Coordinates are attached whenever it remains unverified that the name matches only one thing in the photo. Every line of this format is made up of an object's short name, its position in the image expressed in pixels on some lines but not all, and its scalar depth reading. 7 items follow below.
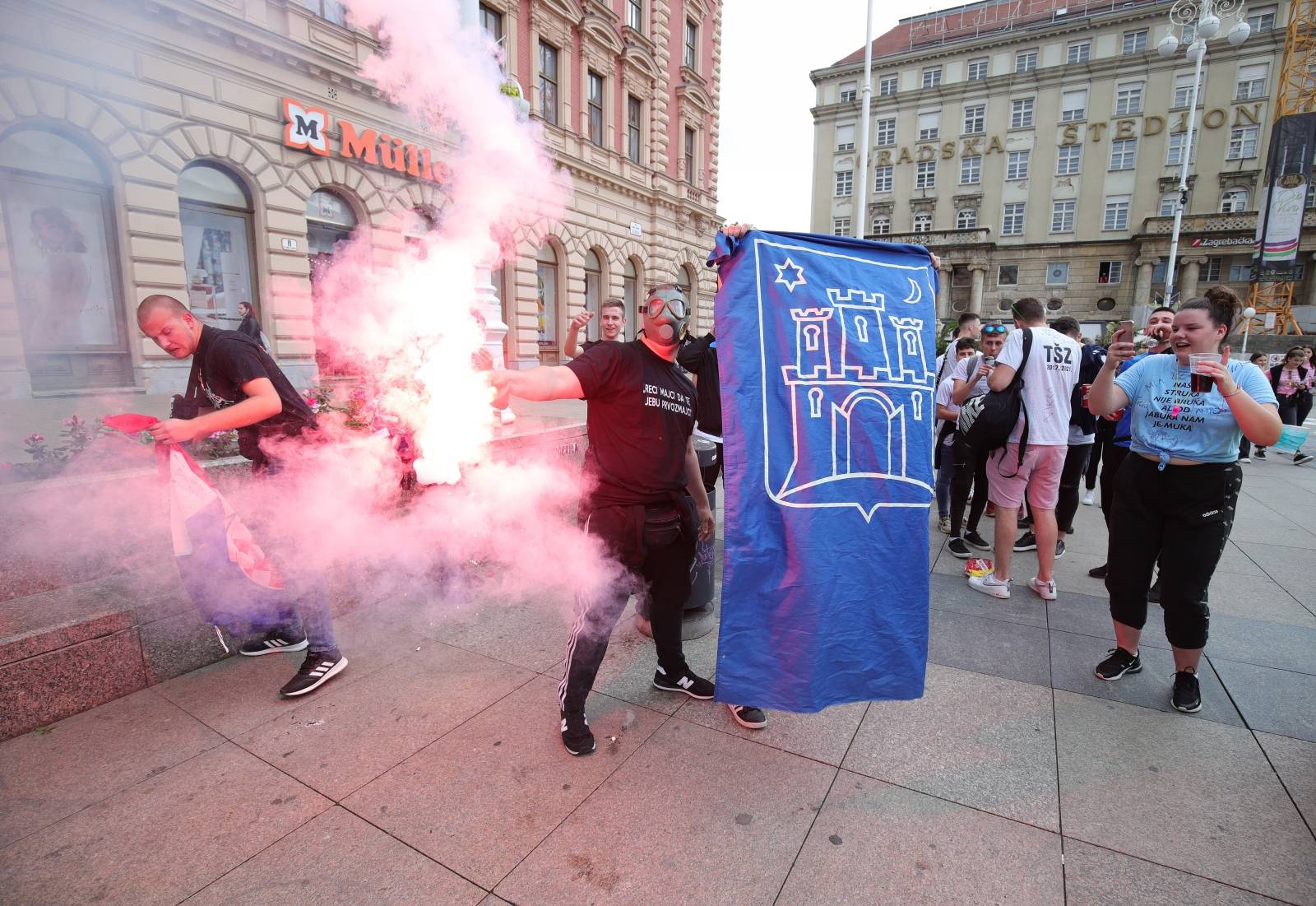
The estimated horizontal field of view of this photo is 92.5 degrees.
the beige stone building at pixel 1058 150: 40.59
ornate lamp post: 17.59
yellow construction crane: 34.44
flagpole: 13.77
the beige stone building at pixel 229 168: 8.51
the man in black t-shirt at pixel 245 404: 2.93
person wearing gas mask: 2.62
